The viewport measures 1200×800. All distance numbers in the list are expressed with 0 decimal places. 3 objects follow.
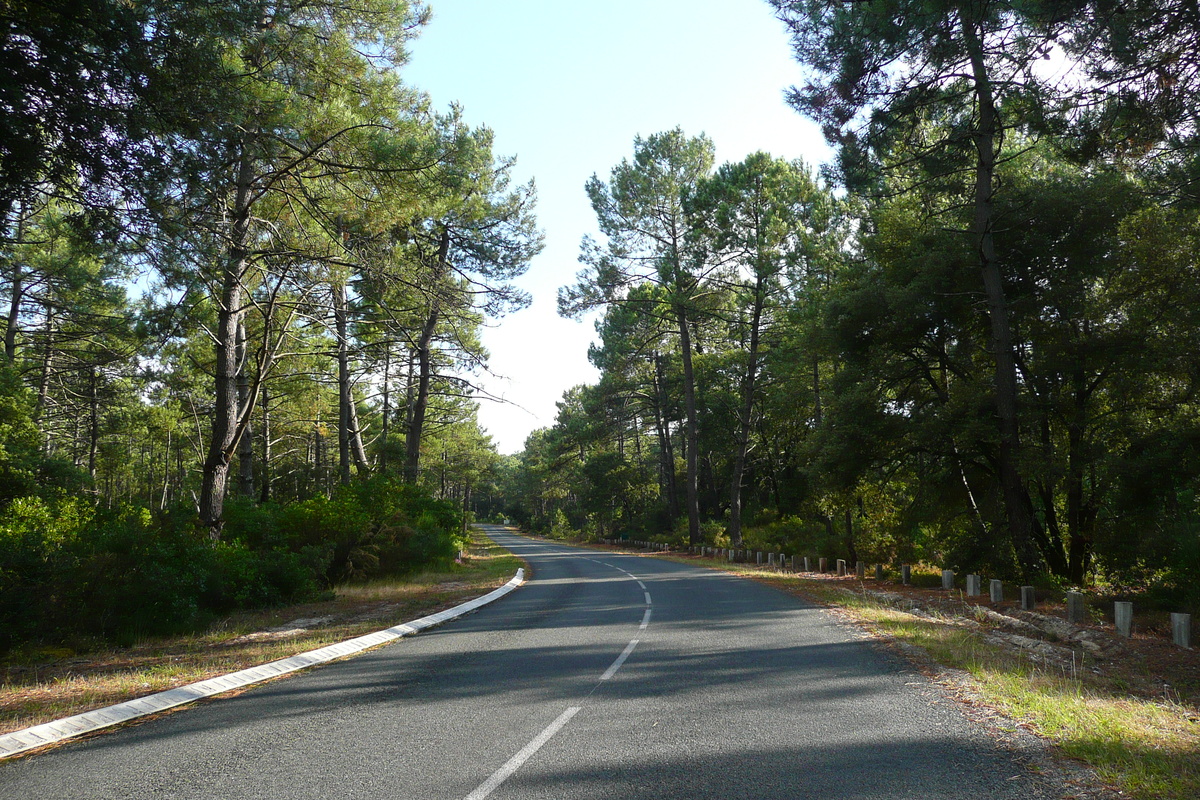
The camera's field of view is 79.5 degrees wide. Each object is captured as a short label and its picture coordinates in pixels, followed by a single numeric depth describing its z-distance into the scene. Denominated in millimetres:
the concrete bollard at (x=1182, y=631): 9930
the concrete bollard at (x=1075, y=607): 11805
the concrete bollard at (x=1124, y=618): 10758
